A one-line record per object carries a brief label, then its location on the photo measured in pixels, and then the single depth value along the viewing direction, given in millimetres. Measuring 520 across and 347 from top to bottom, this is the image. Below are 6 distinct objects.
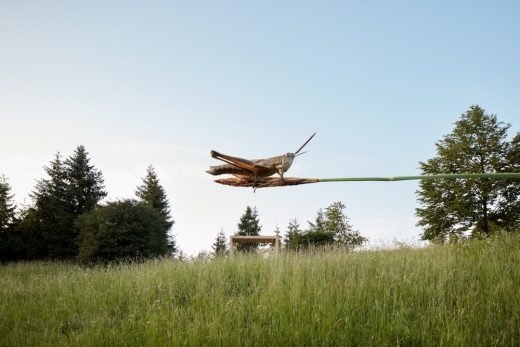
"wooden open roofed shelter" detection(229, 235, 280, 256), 14329
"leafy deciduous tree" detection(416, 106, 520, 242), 17719
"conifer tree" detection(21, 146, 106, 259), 23500
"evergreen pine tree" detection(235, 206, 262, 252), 33281
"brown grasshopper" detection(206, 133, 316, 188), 1342
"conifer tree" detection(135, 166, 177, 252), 28984
